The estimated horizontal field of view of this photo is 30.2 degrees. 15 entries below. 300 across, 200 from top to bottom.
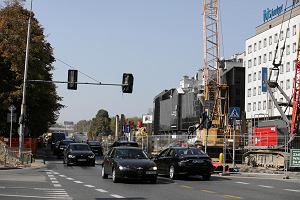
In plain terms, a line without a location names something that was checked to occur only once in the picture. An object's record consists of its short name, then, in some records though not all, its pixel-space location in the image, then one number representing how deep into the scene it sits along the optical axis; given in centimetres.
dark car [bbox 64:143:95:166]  3672
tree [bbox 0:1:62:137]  4756
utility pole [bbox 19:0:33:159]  3552
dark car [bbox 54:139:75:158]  5025
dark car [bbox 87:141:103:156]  6069
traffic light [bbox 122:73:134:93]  3475
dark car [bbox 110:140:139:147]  3801
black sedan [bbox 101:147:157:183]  2112
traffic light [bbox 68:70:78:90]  3466
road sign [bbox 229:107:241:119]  2856
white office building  8600
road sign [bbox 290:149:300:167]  2642
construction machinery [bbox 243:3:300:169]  3353
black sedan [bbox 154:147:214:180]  2375
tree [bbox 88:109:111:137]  16579
